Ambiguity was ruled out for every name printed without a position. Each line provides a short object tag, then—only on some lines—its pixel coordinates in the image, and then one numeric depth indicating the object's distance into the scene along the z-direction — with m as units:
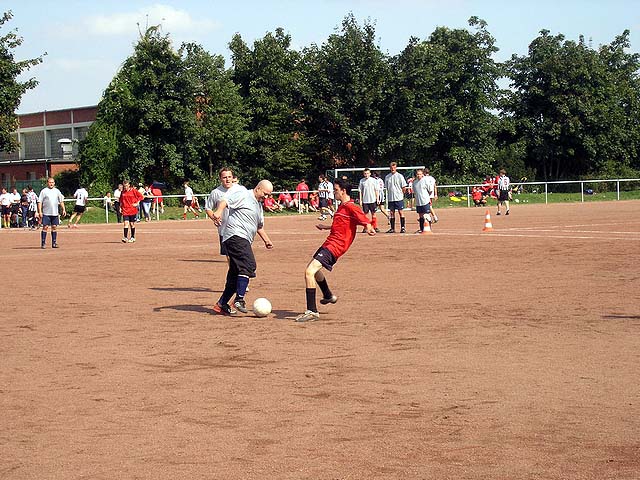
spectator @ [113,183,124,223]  44.94
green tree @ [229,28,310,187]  56.97
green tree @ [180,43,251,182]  54.09
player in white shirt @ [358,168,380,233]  29.61
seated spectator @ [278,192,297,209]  51.47
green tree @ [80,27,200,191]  51.62
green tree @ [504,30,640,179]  69.44
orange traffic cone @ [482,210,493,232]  29.06
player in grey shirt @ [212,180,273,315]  12.70
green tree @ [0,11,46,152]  46.94
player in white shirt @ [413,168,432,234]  28.45
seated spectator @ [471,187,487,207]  53.38
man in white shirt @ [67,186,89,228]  40.88
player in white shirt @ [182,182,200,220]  46.51
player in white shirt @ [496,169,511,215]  40.19
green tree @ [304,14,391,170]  57.28
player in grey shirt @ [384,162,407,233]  29.02
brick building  66.12
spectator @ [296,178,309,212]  50.55
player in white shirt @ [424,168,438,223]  29.34
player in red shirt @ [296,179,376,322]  12.10
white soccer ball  12.36
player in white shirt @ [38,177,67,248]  26.61
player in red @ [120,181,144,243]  27.89
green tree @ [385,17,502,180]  58.00
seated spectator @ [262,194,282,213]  49.88
